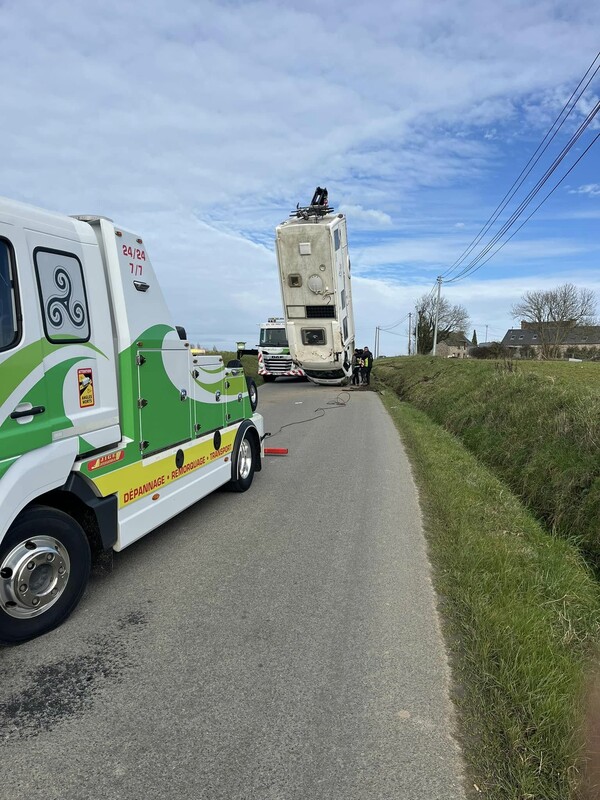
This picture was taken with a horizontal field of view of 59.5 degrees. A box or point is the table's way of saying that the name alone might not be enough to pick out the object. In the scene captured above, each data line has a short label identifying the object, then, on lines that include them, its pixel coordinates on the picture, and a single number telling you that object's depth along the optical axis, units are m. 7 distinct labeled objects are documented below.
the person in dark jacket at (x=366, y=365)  21.59
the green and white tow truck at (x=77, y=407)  3.09
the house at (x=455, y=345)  82.44
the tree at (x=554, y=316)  58.84
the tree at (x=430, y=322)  64.88
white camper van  15.13
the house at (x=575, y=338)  60.62
